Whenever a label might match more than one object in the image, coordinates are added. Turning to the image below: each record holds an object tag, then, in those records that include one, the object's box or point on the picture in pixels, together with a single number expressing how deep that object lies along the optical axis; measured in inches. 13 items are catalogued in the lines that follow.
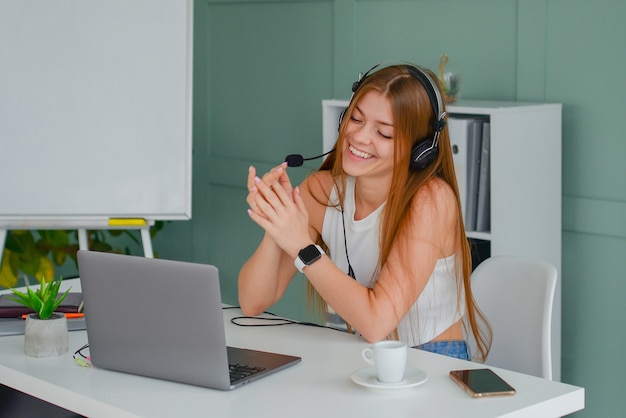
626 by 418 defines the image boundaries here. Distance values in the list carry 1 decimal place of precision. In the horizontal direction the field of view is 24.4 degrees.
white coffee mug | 100.8
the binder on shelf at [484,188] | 146.4
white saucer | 100.9
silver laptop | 101.8
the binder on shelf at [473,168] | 147.5
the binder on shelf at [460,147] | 147.7
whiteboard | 163.8
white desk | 98.3
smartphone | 100.4
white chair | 118.1
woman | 113.9
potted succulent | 110.9
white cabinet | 145.1
